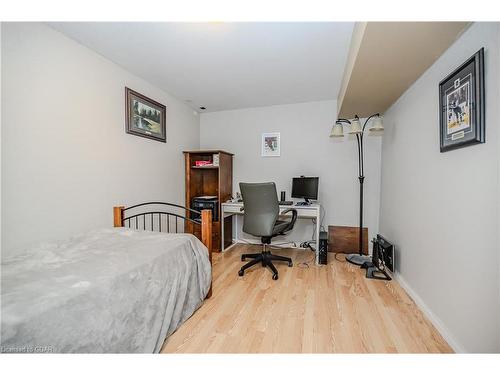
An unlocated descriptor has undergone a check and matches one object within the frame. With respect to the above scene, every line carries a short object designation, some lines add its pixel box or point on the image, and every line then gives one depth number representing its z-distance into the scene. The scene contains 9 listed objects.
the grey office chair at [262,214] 2.44
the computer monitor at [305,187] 3.11
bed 0.85
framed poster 1.20
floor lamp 2.61
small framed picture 3.58
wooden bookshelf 3.35
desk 2.89
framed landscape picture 2.43
